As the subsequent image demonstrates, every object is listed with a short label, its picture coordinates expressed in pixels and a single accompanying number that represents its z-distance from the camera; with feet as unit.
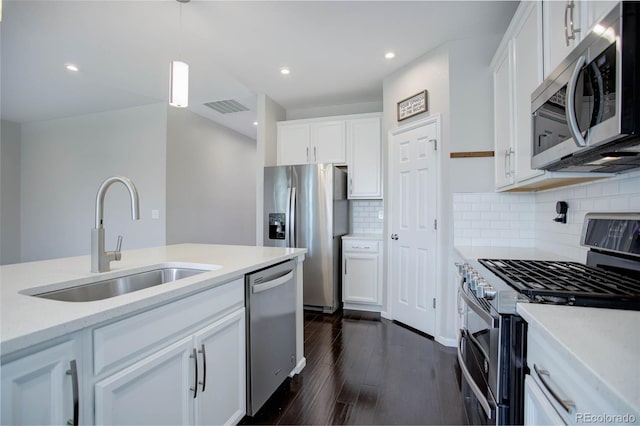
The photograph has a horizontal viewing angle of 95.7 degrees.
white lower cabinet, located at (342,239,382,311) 11.37
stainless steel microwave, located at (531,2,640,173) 2.55
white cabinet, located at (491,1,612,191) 4.33
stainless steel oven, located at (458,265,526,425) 2.94
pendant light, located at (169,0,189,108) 6.06
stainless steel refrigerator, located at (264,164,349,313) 11.32
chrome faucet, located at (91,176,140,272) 4.21
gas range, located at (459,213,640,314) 2.95
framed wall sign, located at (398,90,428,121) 9.24
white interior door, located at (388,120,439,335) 8.95
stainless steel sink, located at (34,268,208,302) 3.79
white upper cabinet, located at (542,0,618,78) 3.43
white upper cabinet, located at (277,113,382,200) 12.09
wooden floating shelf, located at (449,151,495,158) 8.05
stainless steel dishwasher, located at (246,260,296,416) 5.03
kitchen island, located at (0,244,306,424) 2.24
